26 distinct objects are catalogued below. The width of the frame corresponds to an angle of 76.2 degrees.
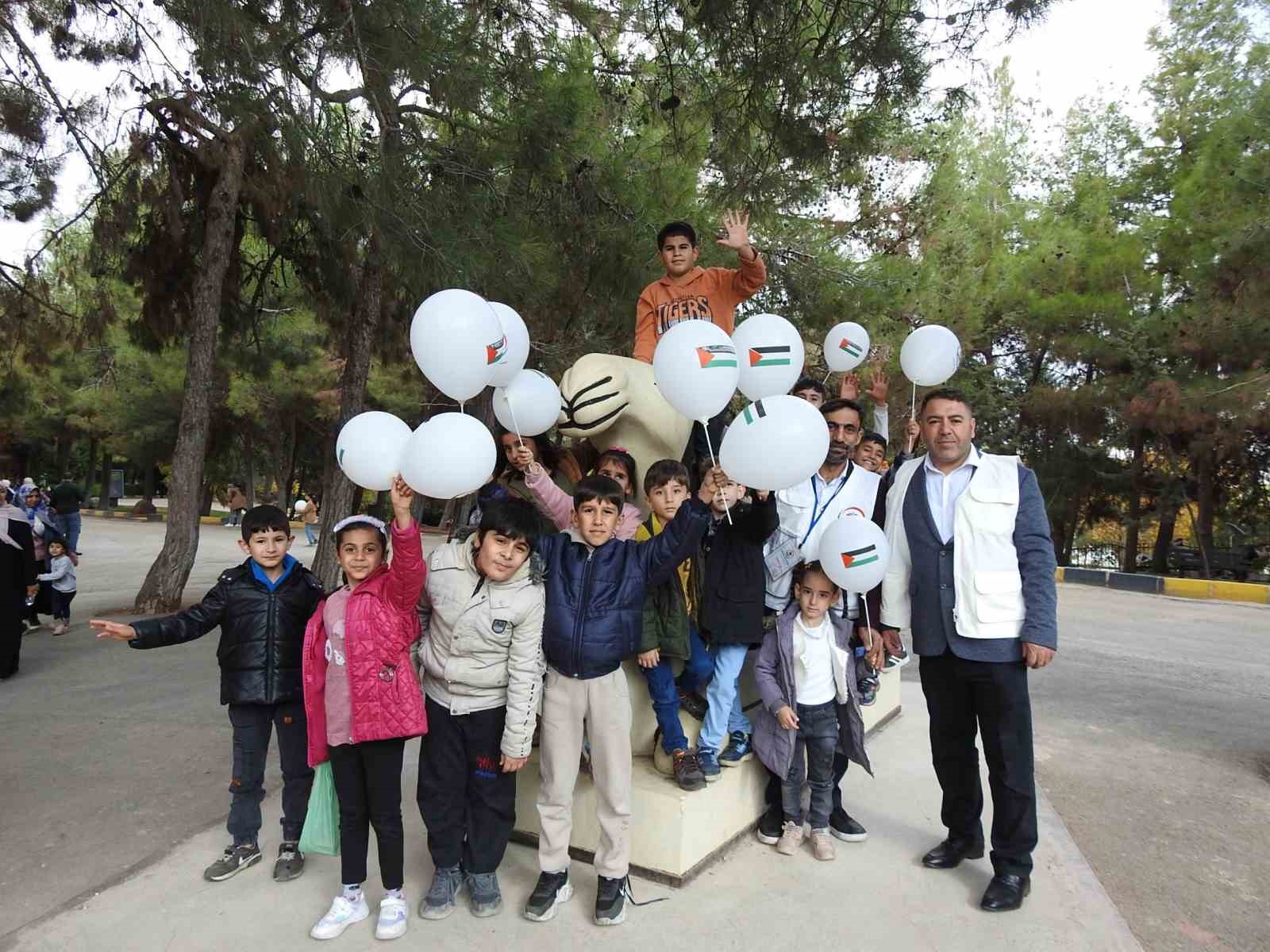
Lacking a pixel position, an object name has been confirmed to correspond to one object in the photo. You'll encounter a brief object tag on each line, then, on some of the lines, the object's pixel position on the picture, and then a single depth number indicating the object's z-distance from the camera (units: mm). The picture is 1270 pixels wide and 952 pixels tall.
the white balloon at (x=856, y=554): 2869
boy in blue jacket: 2594
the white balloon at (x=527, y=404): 2998
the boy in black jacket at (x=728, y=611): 3016
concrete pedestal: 2791
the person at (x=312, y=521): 17438
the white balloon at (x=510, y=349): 2902
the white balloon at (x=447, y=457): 2486
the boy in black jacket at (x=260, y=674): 2869
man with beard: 3229
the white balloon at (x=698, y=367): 2697
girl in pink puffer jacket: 2504
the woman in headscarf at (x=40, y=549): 7133
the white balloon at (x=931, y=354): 3826
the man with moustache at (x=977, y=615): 2750
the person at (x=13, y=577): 5801
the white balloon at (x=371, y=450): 2703
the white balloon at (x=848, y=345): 4332
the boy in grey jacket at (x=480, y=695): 2564
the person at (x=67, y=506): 9148
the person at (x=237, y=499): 15671
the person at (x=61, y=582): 7254
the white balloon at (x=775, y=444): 2479
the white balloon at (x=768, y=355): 3082
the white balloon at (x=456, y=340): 2678
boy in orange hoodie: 3592
